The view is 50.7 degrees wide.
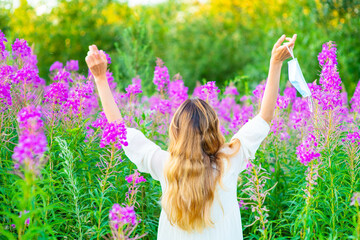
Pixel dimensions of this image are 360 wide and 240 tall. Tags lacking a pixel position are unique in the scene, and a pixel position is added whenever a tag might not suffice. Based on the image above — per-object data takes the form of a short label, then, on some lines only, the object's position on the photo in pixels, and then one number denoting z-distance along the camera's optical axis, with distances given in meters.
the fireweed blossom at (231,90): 6.95
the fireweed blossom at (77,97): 3.84
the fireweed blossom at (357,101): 4.61
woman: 2.82
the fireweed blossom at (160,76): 5.36
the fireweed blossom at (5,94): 3.79
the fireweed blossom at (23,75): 4.00
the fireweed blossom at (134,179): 3.13
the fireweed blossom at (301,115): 4.79
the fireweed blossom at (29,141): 2.35
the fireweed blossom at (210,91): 4.65
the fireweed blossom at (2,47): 4.25
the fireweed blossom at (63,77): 4.36
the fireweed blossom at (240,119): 5.10
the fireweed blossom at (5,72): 3.95
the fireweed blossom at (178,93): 5.36
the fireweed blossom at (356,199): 2.64
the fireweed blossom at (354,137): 3.70
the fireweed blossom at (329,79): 3.79
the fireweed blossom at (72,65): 6.17
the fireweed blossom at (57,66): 6.61
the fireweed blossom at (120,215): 2.56
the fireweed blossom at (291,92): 5.76
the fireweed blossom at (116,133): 2.90
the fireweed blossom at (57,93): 3.82
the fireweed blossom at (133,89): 4.64
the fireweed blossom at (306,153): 3.15
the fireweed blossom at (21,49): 4.52
